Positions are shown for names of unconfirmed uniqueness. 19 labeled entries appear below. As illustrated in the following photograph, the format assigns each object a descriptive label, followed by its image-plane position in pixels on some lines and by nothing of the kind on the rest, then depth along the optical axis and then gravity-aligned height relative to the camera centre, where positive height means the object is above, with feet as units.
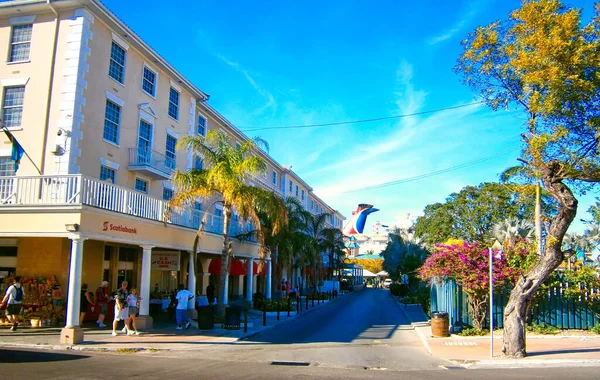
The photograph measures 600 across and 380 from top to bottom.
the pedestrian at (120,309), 50.78 -5.08
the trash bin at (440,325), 52.60 -6.03
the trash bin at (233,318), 58.46 -6.56
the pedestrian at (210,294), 78.18 -5.12
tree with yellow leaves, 38.75 +12.97
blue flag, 52.85 +11.01
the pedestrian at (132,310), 51.12 -5.22
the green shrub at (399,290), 134.92 -6.70
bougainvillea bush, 52.65 -0.15
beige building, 47.78 +13.89
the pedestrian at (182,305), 56.39 -5.07
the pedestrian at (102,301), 56.80 -4.93
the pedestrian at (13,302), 50.29 -4.62
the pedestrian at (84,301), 55.41 -4.97
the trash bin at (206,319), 58.18 -6.70
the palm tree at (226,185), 60.03 +9.26
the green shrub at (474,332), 52.86 -6.73
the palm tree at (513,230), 89.29 +7.28
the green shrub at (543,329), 52.19 -6.18
